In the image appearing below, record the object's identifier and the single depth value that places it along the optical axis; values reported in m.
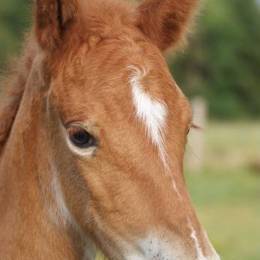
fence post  39.02
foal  6.30
